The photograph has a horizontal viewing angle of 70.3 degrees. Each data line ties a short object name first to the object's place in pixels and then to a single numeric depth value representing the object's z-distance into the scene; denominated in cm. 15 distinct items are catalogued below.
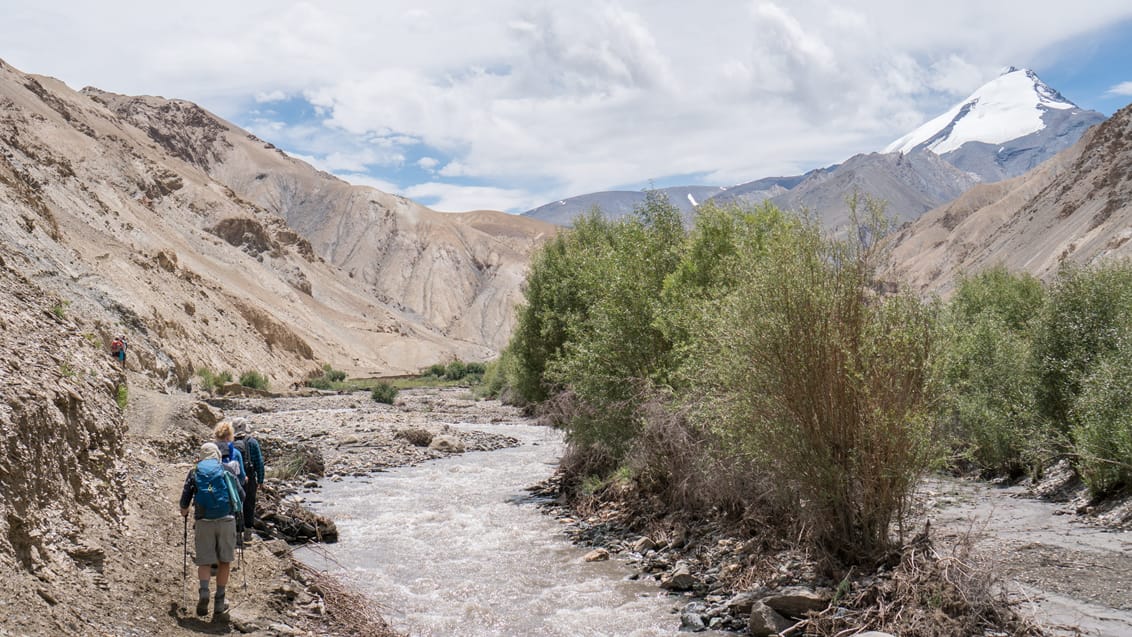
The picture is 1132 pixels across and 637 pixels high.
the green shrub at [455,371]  8625
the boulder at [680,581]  1395
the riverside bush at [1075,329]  2022
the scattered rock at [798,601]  1108
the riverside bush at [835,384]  1113
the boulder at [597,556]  1636
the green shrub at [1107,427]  1642
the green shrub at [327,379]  6638
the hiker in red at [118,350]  2616
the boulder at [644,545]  1666
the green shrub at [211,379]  4841
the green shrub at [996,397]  2195
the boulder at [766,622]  1111
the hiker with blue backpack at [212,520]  934
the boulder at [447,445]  3338
